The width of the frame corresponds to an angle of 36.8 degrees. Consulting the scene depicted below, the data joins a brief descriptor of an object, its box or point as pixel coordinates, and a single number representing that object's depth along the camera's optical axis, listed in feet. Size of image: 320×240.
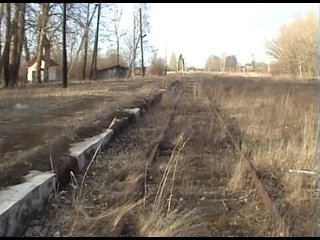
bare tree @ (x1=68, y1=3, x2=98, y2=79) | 172.93
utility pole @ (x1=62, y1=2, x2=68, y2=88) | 104.68
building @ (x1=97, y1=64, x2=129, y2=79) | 271.49
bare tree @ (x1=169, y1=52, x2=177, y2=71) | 578.29
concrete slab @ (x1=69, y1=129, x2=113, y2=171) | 25.46
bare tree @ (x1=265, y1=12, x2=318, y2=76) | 232.06
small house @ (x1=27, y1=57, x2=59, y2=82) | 247.09
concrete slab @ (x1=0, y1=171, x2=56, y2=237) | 14.93
